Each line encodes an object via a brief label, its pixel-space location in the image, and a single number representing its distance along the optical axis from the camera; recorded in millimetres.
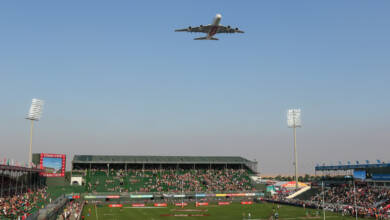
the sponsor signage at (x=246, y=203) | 102962
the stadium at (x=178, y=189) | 65438
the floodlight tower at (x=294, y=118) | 114812
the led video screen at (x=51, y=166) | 100625
